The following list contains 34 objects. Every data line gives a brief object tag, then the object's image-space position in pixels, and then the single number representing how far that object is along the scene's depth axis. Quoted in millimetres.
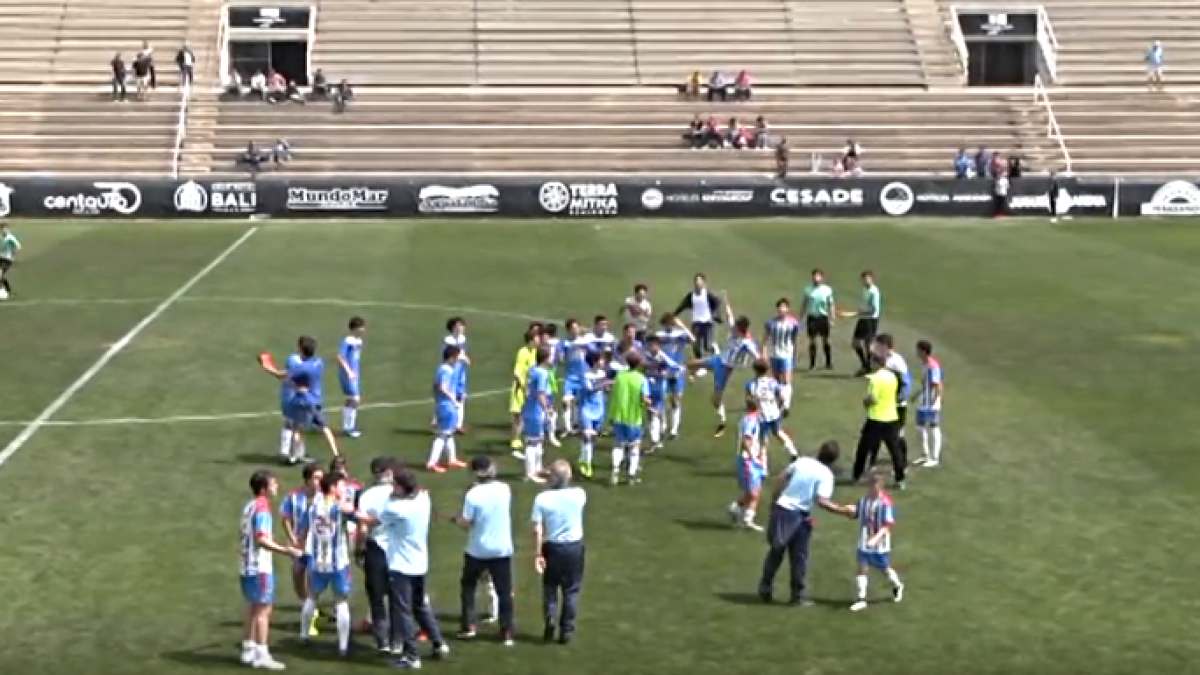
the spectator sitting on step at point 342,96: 73000
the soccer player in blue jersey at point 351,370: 26250
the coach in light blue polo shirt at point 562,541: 17453
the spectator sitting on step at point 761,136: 70438
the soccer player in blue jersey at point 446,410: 24578
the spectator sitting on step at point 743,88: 74562
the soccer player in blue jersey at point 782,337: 28500
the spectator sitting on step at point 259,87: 73938
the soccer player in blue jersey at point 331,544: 16922
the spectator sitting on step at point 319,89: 73938
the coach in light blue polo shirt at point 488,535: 17250
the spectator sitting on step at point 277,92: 73688
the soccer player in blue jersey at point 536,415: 24094
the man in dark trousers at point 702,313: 32125
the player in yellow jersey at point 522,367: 25692
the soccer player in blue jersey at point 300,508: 16953
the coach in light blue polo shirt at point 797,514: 18797
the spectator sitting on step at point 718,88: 74438
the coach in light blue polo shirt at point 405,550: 16734
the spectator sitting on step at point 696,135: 70688
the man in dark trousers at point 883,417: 23625
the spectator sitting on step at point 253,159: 67625
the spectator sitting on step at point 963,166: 66875
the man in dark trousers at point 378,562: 16906
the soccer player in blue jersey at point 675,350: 26969
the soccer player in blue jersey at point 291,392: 24714
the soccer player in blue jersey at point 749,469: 21719
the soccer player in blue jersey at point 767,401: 23578
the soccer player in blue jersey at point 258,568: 16516
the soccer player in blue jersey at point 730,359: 27422
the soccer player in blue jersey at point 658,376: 25797
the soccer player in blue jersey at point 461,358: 25422
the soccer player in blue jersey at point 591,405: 24531
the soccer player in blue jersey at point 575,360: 26297
